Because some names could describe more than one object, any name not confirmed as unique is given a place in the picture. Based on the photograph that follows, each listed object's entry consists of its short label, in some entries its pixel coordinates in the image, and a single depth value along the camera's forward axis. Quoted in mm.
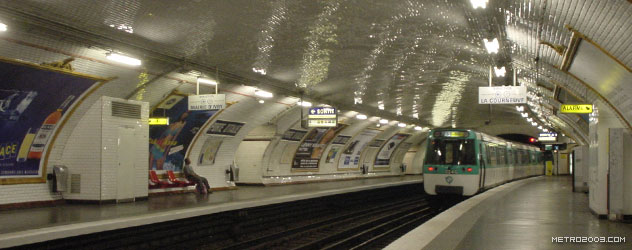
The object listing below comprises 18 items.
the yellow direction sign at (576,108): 13141
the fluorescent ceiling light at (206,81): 13166
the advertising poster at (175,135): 14742
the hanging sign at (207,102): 12234
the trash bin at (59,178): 11750
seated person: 15352
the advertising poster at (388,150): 32906
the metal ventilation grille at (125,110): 12445
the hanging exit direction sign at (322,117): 17266
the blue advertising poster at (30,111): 9961
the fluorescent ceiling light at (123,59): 9875
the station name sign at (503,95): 12391
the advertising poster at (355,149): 27611
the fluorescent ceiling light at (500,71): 12897
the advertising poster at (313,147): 22984
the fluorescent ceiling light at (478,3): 7133
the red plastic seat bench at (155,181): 14594
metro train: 16953
